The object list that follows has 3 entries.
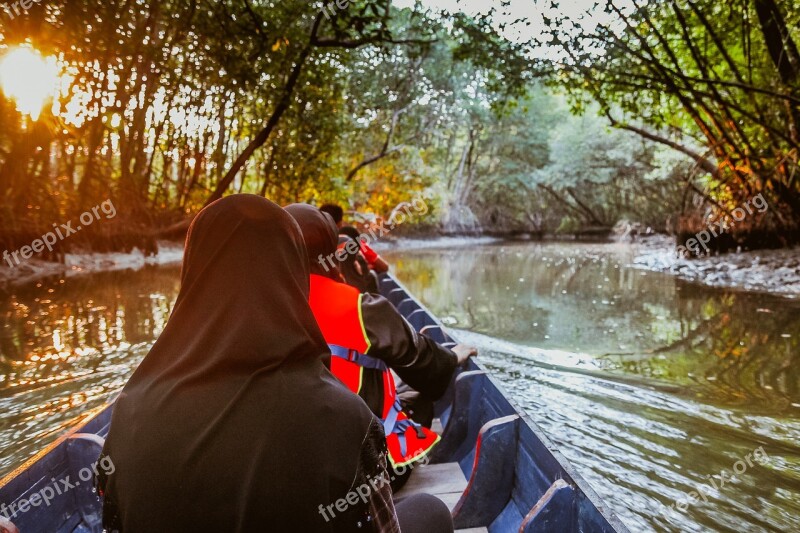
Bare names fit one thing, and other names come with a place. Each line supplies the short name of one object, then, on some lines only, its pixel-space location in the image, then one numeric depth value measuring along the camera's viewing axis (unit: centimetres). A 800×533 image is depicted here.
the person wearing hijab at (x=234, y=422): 113
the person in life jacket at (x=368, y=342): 239
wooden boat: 198
